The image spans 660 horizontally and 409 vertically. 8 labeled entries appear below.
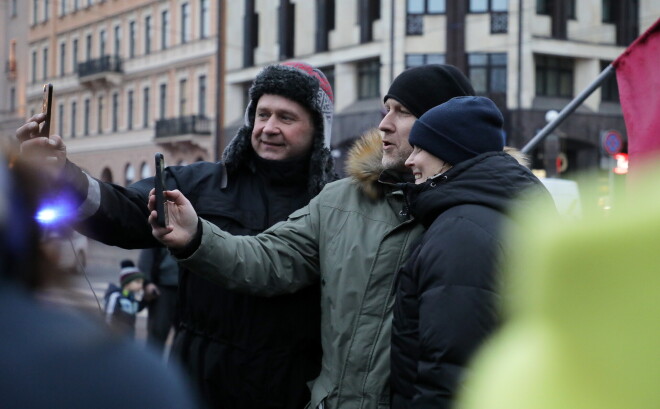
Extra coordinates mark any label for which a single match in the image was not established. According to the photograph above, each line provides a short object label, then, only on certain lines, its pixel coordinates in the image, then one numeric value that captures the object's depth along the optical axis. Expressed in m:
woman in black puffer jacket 2.09
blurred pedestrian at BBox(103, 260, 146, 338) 7.84
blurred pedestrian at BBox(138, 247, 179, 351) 8.01
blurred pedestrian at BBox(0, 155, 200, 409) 0.90
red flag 3.81
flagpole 4.66
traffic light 14.82
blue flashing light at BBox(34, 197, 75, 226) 1.05
